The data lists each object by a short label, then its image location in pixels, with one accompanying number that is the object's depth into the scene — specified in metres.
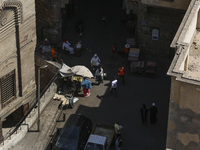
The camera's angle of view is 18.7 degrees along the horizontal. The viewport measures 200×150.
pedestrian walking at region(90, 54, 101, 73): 51.44
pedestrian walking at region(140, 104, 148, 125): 44.53
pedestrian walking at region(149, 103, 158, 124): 44.56
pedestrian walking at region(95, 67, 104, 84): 49.95
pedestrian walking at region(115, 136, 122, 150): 42.25
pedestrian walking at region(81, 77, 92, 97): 48.19
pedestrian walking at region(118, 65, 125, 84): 49.31
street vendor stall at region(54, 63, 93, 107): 48.81
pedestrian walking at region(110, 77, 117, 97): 47.88
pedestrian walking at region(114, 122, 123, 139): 42.81
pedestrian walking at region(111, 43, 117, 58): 53.56
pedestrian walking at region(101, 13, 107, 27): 58.56
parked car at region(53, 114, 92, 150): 41.69
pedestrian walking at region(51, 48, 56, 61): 52.16
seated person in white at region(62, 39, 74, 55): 54.34
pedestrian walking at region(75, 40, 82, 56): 54.22
